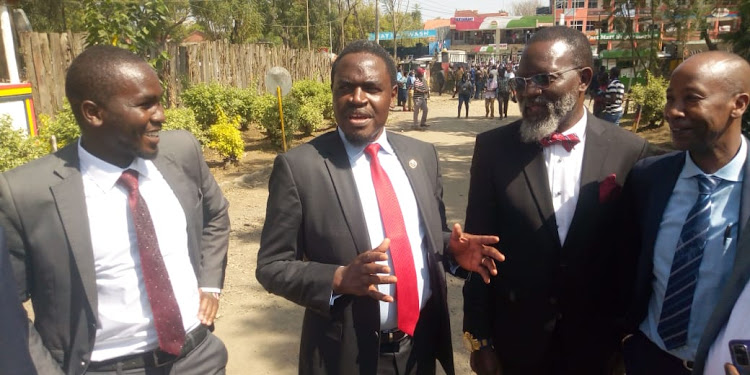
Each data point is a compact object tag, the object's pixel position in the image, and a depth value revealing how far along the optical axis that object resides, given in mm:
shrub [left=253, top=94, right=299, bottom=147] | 11875
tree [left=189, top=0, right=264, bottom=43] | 34000
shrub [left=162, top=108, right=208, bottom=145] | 8299
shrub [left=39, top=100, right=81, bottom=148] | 6492
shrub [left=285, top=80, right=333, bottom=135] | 12852
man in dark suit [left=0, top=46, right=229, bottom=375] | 1857
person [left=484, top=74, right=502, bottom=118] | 17438
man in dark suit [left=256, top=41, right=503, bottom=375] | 2025
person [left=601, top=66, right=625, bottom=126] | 9336
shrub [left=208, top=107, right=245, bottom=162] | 9656
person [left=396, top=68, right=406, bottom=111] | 20766
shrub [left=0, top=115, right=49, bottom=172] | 4914
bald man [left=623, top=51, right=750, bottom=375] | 1870
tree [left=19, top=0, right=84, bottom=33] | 21875
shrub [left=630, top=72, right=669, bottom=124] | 13727
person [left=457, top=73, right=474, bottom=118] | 17875
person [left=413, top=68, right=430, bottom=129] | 14766
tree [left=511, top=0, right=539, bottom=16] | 85562
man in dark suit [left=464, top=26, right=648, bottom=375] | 2156
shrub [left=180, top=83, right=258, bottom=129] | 10680
